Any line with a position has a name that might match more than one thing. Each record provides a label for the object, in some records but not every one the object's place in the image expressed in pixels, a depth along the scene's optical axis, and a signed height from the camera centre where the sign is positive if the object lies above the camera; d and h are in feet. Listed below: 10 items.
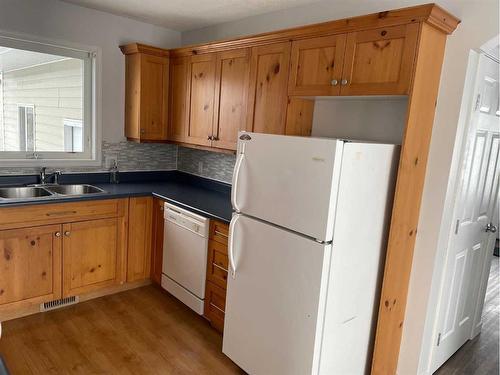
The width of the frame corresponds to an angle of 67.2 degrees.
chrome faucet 10.36 -1.54
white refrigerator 5.79 -1.81
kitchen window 10.07 +0.45
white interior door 7.27 -1.59
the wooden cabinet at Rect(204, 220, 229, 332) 8.56 -3.27
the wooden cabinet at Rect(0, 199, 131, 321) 8.64 -3.22
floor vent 9.60 -4.71
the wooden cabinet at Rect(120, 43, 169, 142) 11.11 +1.06
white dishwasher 9.13 -3.18
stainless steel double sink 9.88 -1.92
